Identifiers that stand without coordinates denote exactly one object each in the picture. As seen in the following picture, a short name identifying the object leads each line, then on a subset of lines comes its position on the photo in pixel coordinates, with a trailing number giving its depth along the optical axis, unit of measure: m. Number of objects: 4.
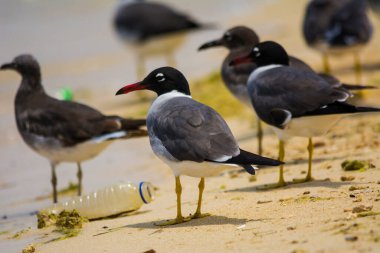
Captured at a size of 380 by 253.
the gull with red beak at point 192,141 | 11.66
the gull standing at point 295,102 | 13.87
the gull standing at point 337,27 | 24.27
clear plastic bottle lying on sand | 14.22
